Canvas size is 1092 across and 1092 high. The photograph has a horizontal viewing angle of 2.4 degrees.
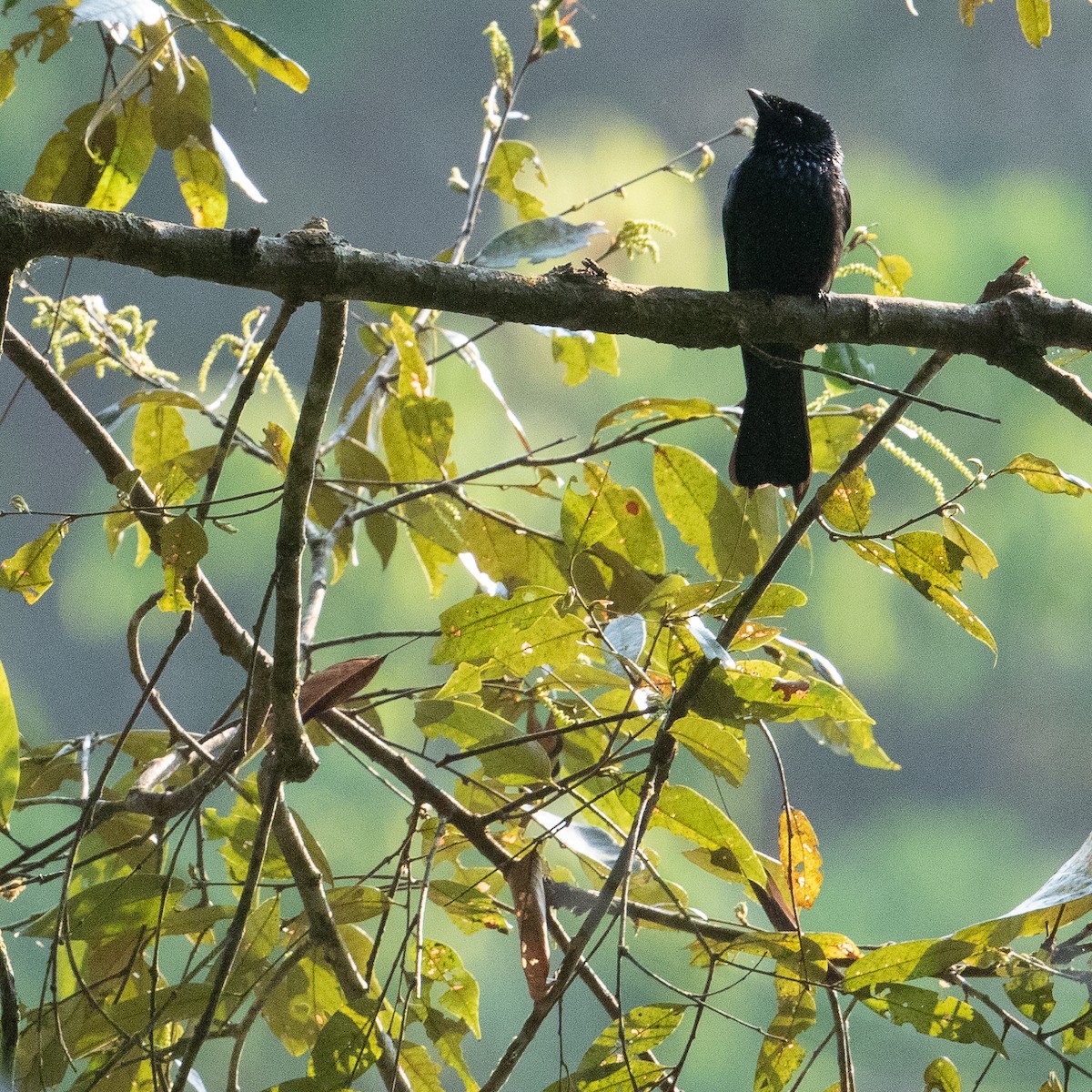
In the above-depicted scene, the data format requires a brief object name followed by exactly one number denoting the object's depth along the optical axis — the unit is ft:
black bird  41.55
